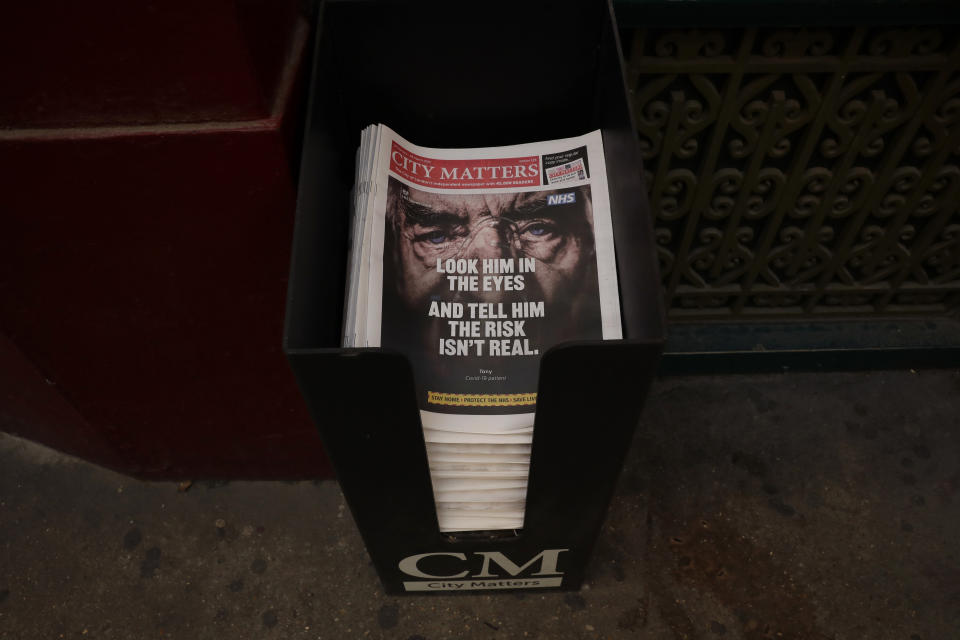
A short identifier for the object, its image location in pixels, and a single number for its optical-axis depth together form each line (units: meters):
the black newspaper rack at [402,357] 0.58
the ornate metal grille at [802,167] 0.99
